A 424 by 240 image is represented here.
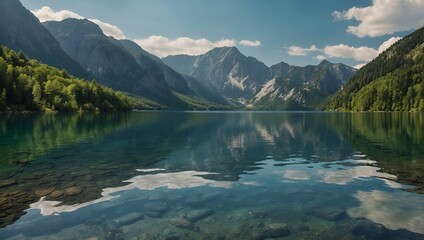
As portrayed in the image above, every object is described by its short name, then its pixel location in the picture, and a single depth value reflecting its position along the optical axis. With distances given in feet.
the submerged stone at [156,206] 64.64
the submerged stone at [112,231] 50.42
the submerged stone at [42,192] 72.79
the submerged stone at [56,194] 71.80
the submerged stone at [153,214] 60.49
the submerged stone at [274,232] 51.26
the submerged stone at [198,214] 59.26
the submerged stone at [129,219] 56.74
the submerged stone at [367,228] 52.80
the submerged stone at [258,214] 60.83
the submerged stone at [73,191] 74.92
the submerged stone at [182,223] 55.22
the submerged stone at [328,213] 60.01
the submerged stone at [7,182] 79.62
